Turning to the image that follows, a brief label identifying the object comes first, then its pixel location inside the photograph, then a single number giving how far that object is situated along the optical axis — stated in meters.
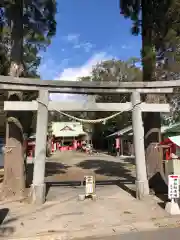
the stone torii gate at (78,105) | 6.14
